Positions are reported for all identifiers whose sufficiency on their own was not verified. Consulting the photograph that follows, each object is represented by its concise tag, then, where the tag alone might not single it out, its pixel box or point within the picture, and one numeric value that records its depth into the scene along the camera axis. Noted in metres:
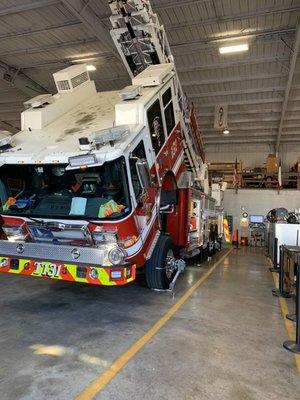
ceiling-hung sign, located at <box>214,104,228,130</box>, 16.64
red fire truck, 4.73
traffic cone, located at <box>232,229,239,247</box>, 16.94
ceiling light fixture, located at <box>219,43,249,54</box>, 11.26
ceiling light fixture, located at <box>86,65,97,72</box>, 13.22
